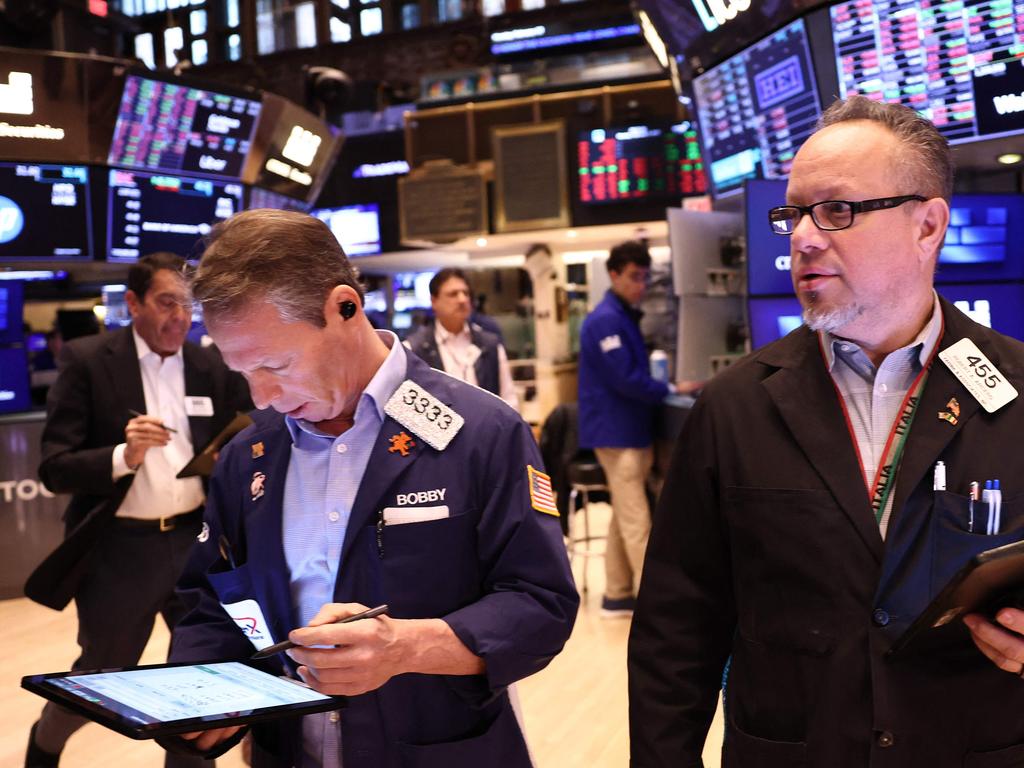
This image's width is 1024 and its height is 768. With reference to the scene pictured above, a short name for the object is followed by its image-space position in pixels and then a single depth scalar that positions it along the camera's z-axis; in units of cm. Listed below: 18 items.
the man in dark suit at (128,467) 291
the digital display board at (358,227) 1228
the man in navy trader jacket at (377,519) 148
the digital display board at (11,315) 638
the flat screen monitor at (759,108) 401
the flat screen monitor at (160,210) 684
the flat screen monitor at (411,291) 1370
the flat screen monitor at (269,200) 763
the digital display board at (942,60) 338
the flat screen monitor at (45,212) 641
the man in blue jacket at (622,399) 510
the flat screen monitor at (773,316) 389
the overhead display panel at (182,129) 664
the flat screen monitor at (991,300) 349
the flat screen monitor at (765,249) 387
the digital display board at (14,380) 633
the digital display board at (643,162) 879
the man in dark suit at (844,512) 132
